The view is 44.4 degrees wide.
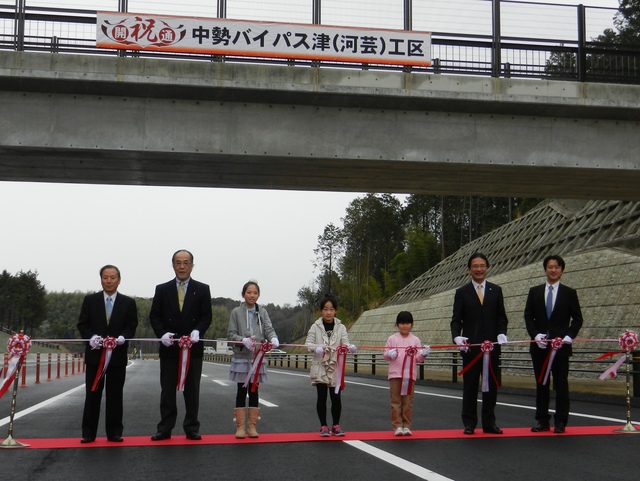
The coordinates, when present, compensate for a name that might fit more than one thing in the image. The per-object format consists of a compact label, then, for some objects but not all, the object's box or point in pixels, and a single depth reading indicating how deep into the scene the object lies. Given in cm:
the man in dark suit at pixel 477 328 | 919
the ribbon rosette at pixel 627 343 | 970
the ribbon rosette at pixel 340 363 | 896
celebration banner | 1480
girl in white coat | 888
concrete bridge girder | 1459
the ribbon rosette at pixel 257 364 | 874
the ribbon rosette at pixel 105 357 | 857
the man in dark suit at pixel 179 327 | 876
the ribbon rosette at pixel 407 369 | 898
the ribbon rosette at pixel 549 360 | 928
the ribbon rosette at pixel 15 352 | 859
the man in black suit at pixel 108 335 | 857
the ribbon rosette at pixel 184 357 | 869
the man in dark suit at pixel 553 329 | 928
